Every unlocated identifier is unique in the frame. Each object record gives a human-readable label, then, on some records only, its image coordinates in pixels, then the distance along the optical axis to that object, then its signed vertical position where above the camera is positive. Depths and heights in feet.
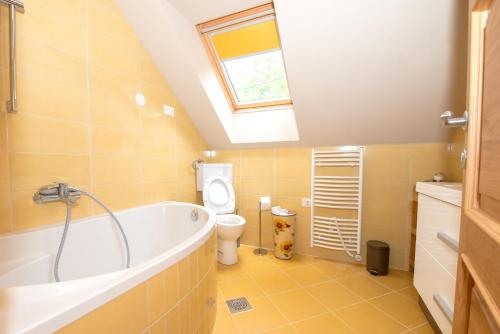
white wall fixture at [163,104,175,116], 6.99 +1.67
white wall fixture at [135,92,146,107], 6.04 +1.74
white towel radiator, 6.97 -1.24
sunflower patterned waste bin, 7.45 -2.54
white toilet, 7.03 -1.37
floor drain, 4.90 -3.41
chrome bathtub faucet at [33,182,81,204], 4.01 -0.69
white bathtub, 1.82 -1.50
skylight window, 6.29 +3.55
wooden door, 1.39 -0.20
